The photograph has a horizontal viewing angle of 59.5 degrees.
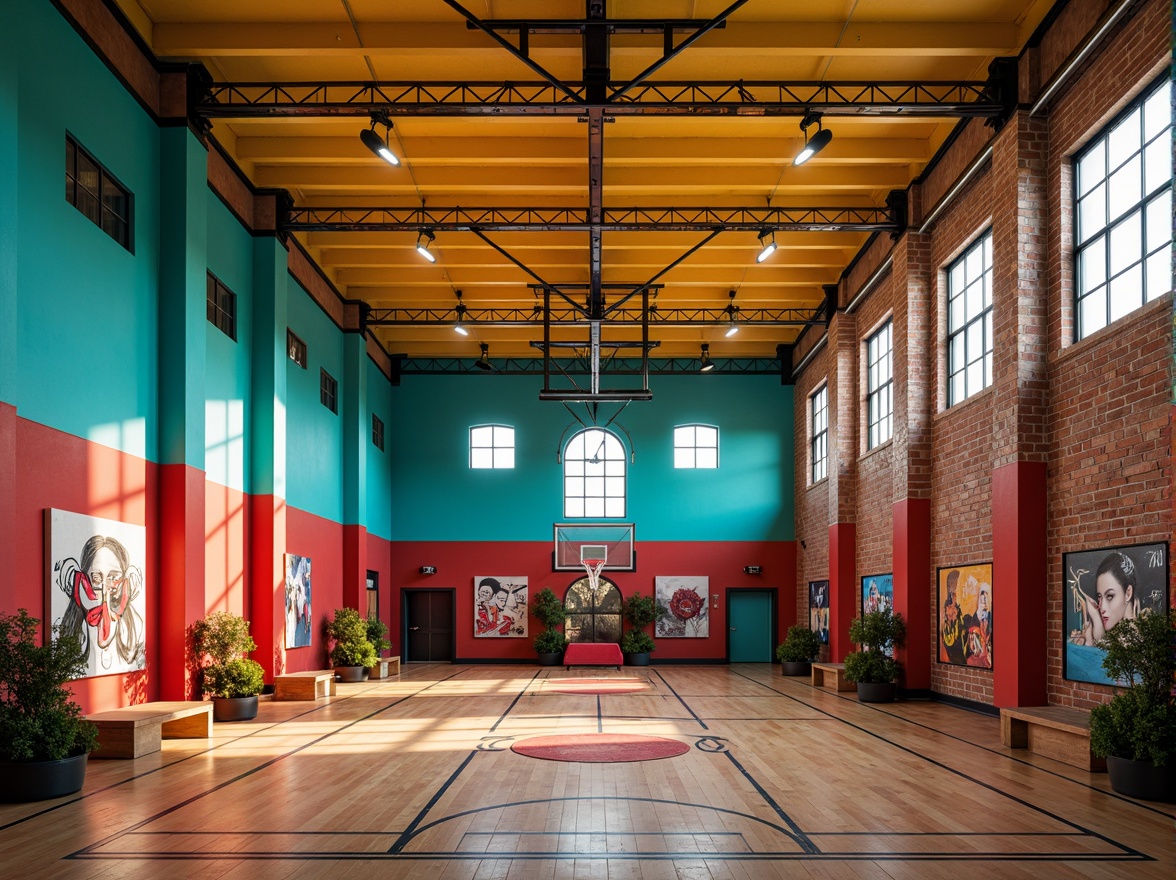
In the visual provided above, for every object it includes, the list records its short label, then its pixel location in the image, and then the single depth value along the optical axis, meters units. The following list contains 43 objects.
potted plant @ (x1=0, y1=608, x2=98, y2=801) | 8.90
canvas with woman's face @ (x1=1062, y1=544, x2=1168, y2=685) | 10.66
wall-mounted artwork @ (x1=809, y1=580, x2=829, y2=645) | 24.98
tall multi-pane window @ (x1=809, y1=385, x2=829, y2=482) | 26.84
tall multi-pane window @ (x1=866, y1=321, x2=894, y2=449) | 20.80
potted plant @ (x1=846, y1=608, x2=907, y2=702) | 17.58
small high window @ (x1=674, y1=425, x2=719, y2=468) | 30.19
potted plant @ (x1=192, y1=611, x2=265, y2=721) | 14.27
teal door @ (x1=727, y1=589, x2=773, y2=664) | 29.73
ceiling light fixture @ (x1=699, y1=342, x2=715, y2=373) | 27.48
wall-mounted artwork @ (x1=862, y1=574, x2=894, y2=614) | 19.97
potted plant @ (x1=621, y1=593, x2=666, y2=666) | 28.52
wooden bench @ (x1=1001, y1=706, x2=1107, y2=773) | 10.42
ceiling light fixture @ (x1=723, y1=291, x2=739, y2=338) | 24.20
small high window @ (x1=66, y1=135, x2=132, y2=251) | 11.48
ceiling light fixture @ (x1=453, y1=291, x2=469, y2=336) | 24.00
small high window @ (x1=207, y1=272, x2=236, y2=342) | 15.95
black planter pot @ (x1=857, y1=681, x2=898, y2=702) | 17.53
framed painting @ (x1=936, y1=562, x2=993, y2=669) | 15.21
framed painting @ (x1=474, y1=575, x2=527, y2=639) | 29.47
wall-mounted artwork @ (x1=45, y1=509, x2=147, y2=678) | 10.87
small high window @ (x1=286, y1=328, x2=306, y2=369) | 19.91
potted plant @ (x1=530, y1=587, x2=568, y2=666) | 28.47
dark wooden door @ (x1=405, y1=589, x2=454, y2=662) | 29.88
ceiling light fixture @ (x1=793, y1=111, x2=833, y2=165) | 13.42
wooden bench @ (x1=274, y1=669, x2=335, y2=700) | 17.91
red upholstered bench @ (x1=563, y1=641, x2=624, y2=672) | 26.84
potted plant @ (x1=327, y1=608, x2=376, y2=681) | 22.48
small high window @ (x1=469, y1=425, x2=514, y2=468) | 30.23
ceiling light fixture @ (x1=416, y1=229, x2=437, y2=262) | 17.95
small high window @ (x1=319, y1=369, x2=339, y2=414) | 22.83
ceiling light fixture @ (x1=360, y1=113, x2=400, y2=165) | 13.62
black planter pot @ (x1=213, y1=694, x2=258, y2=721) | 14.73
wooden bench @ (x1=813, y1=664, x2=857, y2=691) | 19.83
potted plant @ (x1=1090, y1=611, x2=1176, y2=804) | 8.88
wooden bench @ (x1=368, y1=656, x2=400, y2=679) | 23.75
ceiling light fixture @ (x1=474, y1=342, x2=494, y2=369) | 27.73
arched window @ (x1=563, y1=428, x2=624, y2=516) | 30.08
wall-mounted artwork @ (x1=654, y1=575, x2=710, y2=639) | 29.42
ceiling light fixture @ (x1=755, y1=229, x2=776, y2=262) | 18.03
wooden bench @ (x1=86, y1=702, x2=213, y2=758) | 11.15
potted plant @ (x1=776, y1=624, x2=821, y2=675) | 24.86
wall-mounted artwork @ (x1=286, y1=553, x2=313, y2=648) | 19.16
